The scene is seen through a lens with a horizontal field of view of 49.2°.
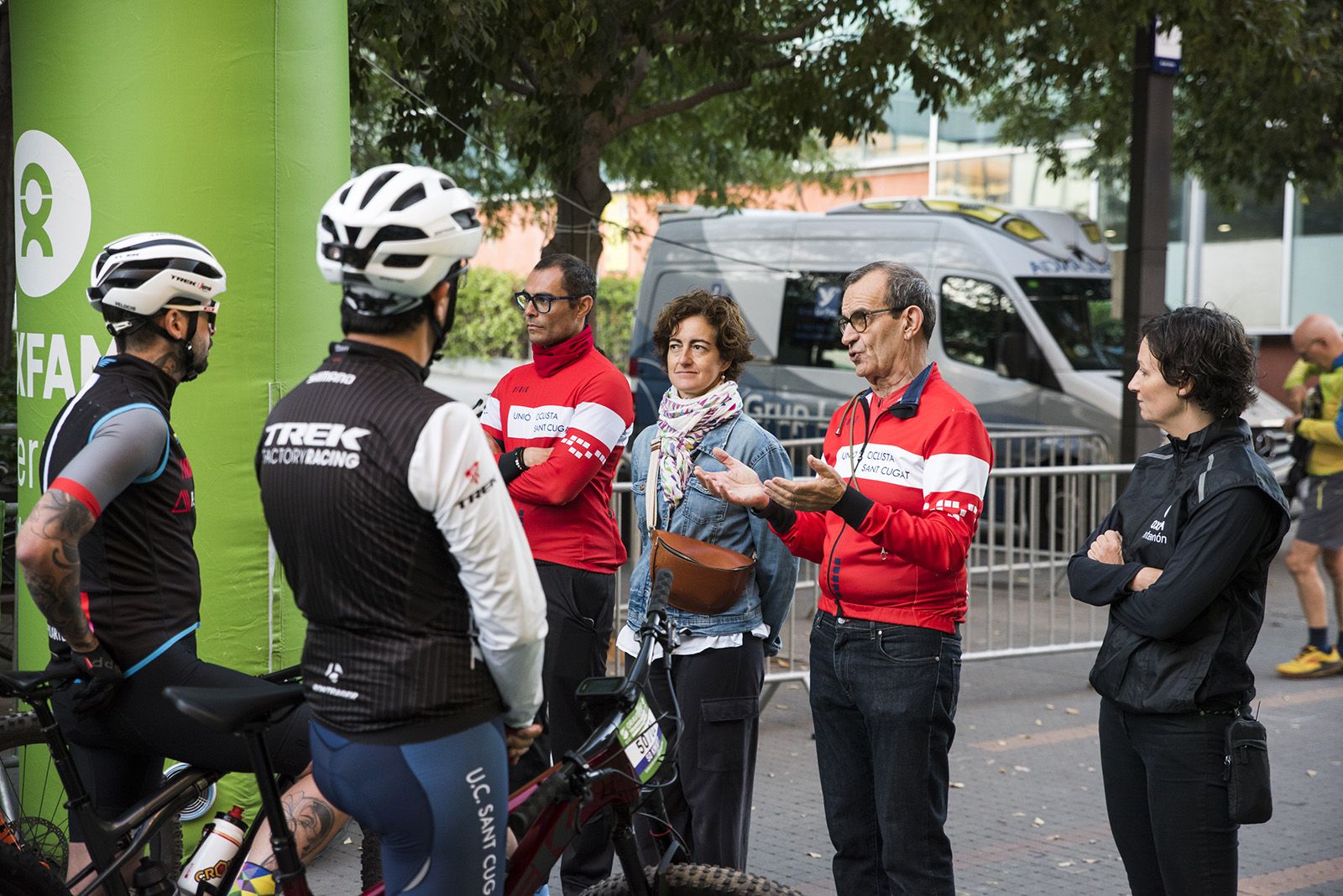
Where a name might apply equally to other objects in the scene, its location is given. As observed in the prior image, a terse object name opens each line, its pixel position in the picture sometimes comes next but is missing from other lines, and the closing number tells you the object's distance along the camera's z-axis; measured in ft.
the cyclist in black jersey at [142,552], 11.15
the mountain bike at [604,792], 9.80
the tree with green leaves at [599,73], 25.61
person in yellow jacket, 27.89
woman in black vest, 11.20
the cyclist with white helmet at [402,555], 8.36
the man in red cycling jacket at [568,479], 15.17
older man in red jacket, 12.32
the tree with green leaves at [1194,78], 32.55
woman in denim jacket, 14.28
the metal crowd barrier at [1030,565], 27.61
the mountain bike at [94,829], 11.14
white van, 42.75
